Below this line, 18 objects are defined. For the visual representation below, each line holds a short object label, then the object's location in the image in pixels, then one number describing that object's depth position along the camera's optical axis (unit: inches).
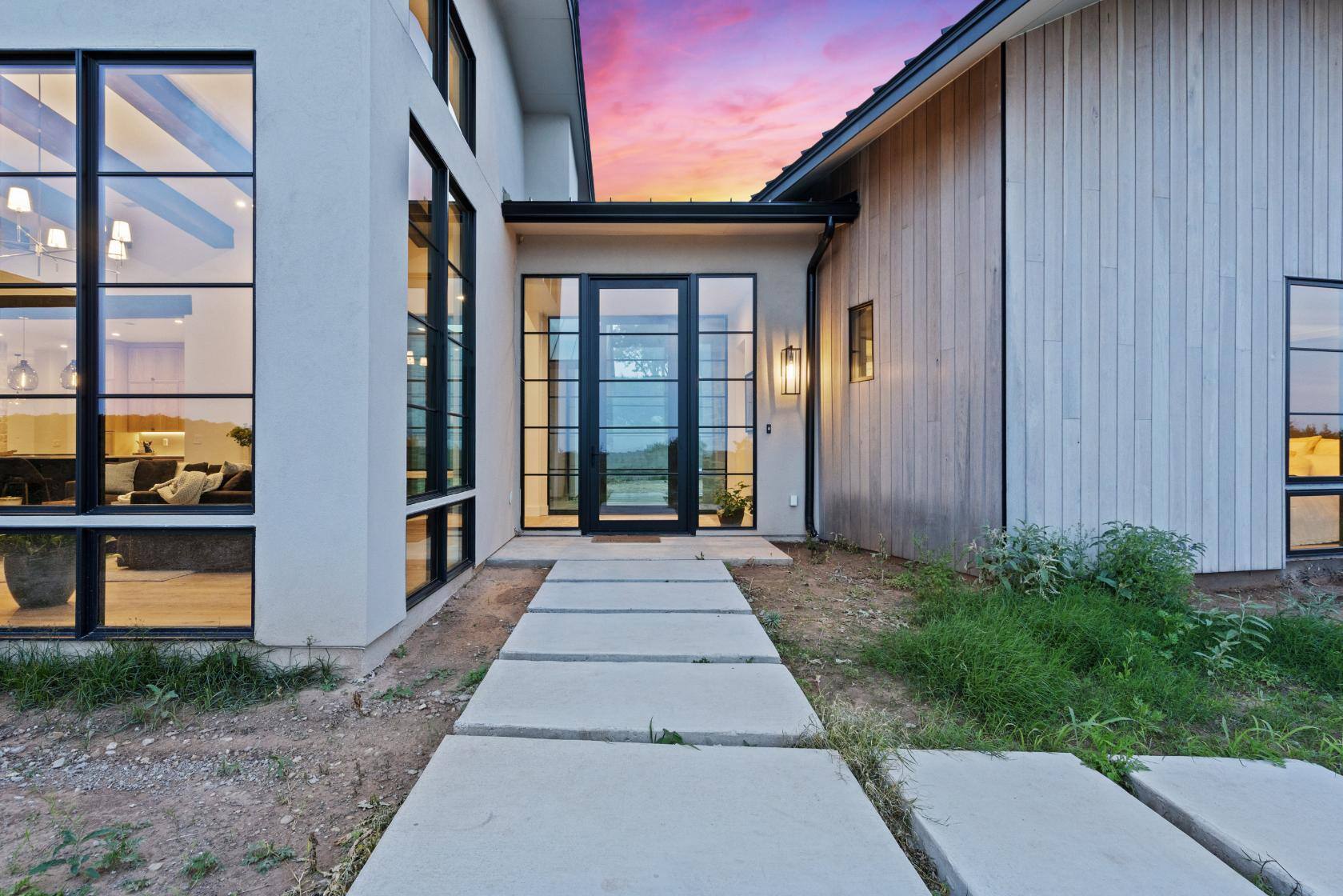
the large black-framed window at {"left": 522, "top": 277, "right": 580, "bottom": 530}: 223.5
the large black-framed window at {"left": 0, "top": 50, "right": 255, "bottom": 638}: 100.4
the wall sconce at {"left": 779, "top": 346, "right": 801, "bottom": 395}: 225.9
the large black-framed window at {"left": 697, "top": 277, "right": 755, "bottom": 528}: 225.3
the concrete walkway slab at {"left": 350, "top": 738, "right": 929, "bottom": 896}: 48.1
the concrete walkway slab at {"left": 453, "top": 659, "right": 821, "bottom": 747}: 73.0
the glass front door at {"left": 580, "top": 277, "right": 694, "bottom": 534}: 222.8
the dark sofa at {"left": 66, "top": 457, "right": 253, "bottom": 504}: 101.4
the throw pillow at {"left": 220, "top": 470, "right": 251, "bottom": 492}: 101.0
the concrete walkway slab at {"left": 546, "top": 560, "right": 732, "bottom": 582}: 152.0
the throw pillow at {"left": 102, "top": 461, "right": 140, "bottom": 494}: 101.3
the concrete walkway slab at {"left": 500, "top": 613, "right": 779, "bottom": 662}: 98.4
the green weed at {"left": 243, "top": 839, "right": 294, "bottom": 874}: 55.5
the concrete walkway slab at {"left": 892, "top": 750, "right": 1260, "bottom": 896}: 49.1
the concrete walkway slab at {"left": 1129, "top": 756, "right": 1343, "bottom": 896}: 51.7
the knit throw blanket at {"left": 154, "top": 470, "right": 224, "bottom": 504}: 101.3
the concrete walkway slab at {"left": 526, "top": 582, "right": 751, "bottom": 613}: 125.4
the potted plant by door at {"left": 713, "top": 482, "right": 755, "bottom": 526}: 226.4
